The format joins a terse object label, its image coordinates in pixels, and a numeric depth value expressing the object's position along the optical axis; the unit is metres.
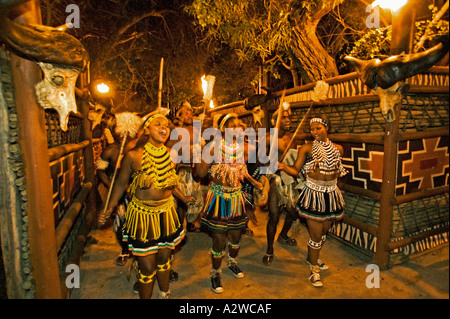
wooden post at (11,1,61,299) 2.39
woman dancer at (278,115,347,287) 4.01
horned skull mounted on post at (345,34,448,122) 2.84
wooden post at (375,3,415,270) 4.12
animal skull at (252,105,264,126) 7.96
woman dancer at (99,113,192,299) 3.15
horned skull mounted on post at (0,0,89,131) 2.15
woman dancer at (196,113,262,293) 3.82
